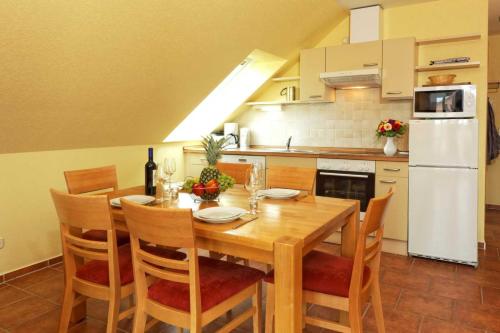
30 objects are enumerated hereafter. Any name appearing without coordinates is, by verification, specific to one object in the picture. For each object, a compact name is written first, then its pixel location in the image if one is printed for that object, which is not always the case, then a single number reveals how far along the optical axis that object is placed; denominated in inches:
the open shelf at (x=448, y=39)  146.9
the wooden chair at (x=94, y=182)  99.5
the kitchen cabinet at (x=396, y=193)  142.5
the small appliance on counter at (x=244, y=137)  199.8
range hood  151.9
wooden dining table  61.5
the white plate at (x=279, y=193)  94.5
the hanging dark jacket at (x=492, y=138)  195.8
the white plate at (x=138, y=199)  85.2
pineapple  100.0
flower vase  152.6
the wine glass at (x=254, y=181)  83.2
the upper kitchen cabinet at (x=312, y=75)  169.2
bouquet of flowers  152.6
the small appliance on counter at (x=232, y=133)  200.6
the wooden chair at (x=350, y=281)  68.2
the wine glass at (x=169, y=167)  97.3
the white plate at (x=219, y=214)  71.9
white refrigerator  131.6
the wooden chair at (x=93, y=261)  73.5
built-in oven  148.3
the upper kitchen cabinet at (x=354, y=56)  157.5
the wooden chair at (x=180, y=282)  62.2
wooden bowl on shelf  141.6
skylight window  184.1
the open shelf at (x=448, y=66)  144.6
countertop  146.1
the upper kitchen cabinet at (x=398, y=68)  151.2
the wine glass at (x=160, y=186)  93.7
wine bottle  100.0
